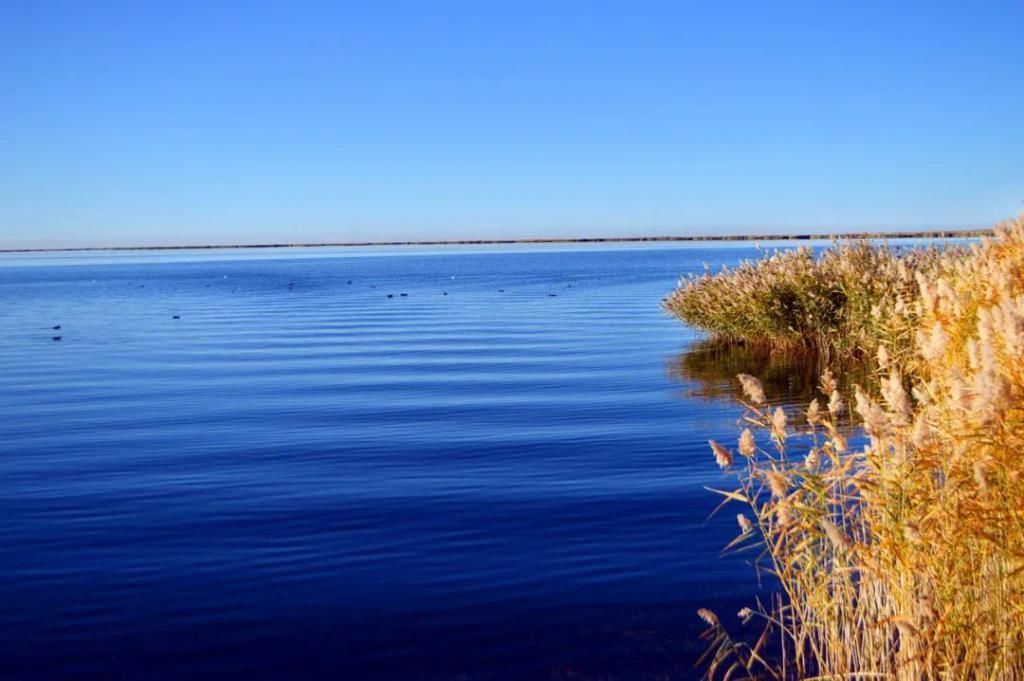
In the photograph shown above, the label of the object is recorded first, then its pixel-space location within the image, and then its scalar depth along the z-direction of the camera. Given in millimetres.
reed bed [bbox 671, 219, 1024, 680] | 5453
